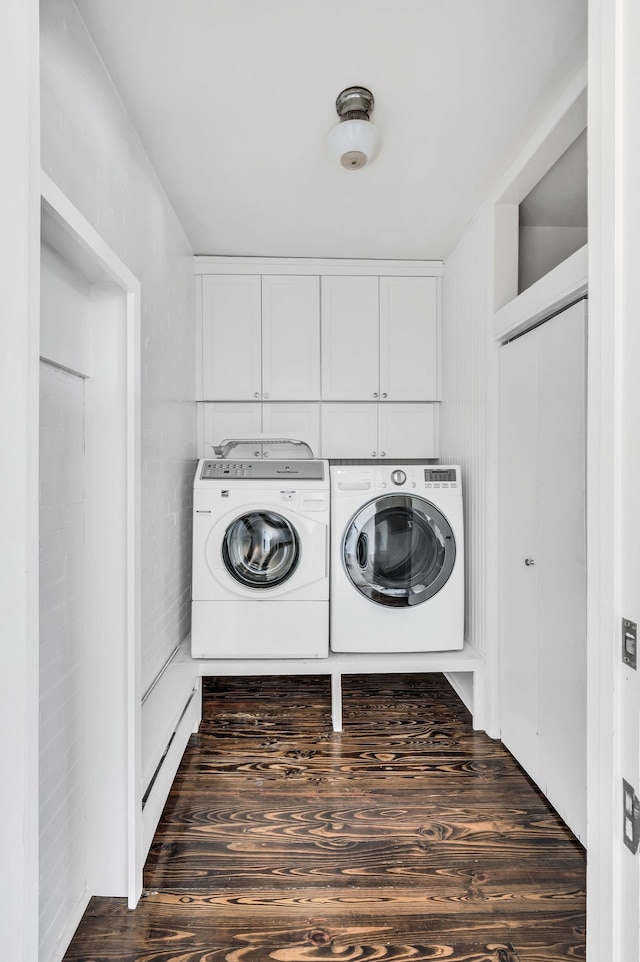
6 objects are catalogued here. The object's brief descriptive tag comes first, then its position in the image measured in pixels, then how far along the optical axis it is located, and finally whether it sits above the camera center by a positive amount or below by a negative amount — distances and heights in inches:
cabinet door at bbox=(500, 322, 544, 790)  79.1 -11.3
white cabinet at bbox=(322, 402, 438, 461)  124.3 +11.0
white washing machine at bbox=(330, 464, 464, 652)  100.5 -15.9
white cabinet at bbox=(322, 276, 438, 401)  121.2 +32.7
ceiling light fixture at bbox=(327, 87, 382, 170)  66.3 +45.7
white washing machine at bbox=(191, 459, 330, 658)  98.7 -17.1
